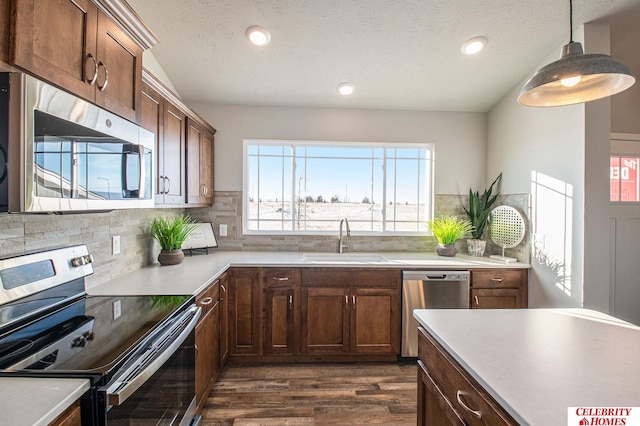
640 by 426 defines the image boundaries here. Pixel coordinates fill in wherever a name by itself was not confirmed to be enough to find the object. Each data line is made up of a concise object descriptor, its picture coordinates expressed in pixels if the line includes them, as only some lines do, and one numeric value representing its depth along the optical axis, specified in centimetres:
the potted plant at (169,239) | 236
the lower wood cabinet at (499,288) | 259
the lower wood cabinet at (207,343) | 179
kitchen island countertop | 72
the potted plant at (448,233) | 295
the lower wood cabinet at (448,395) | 82
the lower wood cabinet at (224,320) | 230
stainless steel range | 89
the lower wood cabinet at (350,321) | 254
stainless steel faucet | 308
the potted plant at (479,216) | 304
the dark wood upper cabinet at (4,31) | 86
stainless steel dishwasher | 255
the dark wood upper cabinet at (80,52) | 94
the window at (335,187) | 323
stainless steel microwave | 88
